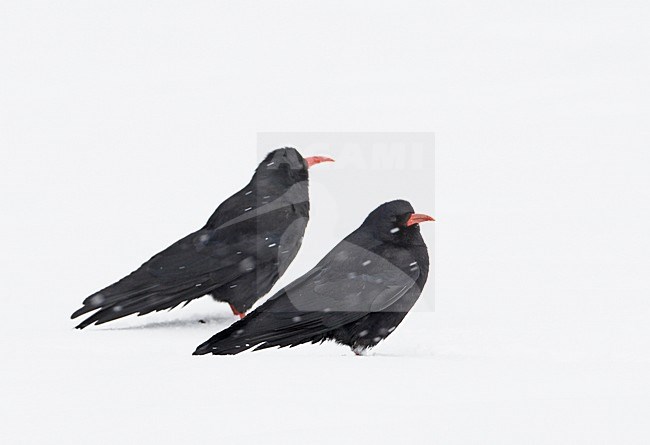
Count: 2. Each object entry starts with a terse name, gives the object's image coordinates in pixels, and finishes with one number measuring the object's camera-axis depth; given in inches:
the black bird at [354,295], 609.6
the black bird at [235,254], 667.4
